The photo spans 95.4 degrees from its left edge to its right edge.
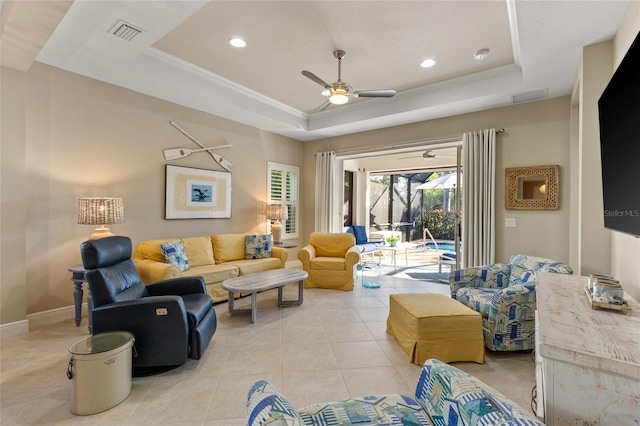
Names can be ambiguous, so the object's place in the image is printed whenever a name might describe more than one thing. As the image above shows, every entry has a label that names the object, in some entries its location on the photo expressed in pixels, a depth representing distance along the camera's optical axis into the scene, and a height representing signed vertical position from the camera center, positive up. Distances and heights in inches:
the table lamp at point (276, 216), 212.8 -0.1
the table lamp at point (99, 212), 122.4 +1.5
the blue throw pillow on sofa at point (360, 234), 281.6 -17.5
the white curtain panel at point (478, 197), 167.8 +11.1
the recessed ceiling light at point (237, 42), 122.6 +74.6
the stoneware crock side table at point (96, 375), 71.6 -40.1
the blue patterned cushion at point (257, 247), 187.9 -20.2
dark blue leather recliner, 85.2 -30.4
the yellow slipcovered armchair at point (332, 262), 184.7 -29.6
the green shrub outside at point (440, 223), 377.7 -9.1
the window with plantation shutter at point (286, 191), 230.8 +20.9
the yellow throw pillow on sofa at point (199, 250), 161.9 -19.7
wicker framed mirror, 152.9 +15.7
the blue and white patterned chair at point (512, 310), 98.5 -32.8
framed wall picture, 169.3 +14.0
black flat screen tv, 50.3 +14.2
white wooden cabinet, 34.5 -19.5
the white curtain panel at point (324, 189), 240.5 +22.1
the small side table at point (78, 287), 117.9 -29.7
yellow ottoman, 95.6 -39.7
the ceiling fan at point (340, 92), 121.4 +54.3
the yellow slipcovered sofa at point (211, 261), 133.2 -24.8
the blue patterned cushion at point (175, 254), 144.3 -19.5
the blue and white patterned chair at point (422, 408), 32.1 -24.8
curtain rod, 183.9 +50.0
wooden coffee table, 129.2 -31.2
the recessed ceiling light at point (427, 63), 139.7 +75.0
